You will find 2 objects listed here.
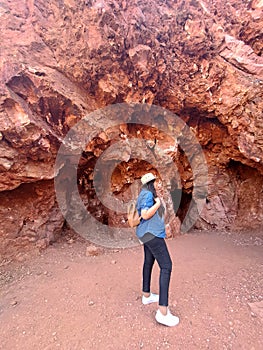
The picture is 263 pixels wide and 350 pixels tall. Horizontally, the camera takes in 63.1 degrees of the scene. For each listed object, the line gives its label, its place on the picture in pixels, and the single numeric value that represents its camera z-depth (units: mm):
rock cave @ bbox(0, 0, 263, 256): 3482
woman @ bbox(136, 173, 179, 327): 2031
